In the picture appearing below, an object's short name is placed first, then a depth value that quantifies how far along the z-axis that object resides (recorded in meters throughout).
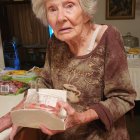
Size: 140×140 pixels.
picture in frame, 2.96
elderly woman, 0.75
